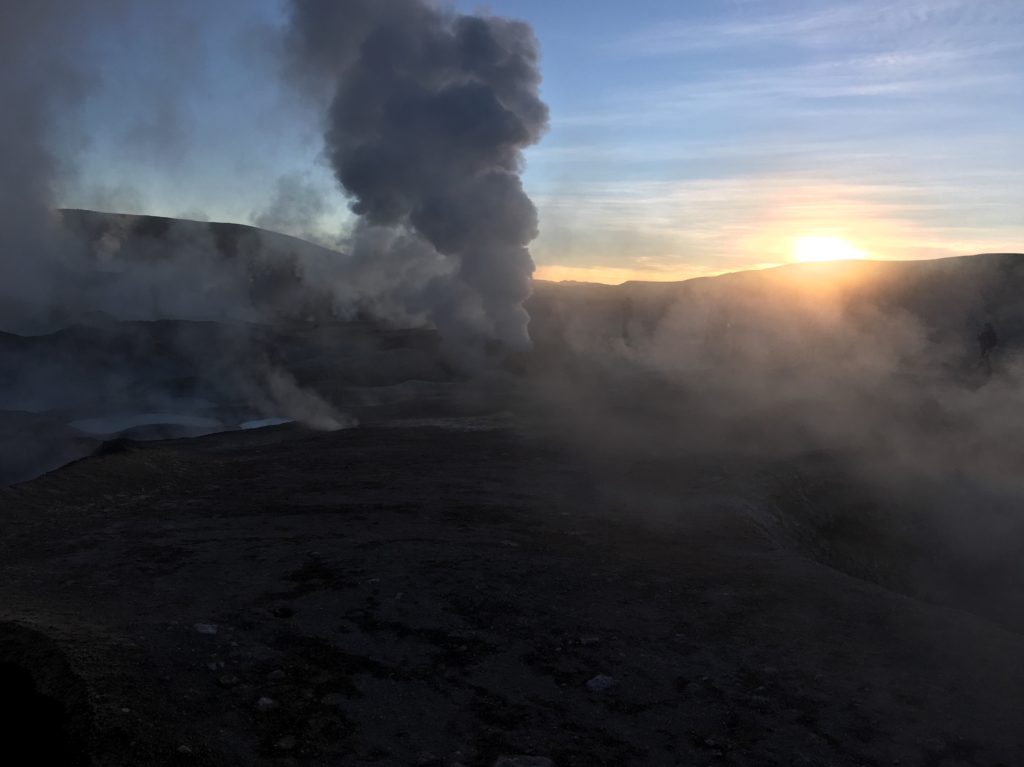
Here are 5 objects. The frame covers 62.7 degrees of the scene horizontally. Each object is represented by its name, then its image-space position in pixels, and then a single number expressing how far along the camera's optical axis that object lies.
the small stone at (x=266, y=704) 5.77
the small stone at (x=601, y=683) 6.32
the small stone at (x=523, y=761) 5.26
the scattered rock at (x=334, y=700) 5.92
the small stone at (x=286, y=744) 5.31
